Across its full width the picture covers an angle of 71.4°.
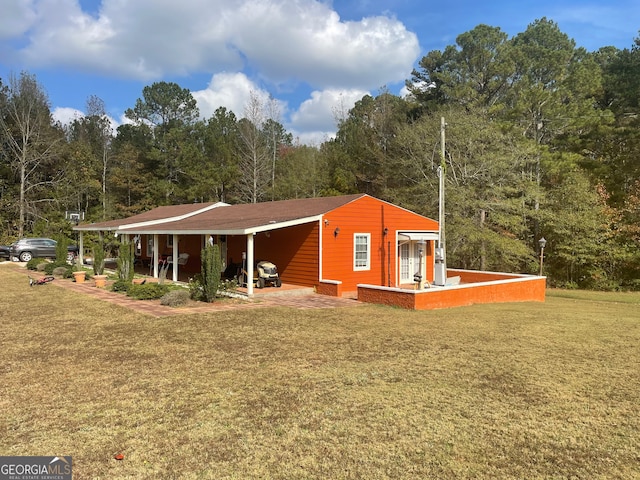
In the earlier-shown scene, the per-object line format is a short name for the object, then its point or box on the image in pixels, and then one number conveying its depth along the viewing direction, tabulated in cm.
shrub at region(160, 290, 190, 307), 1043
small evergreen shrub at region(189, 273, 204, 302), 1127
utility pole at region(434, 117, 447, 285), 1412
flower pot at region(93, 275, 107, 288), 1407
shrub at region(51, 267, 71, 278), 1698
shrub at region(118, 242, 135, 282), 1414
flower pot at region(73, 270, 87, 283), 1534
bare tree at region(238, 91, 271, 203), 3353
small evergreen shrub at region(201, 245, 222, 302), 1094
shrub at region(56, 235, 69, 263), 1846
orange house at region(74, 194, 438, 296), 1369
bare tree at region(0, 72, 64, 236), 3295
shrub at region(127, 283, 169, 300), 1144
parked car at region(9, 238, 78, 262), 2473
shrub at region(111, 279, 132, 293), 1276
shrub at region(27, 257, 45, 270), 2006
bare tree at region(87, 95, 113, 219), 3928
